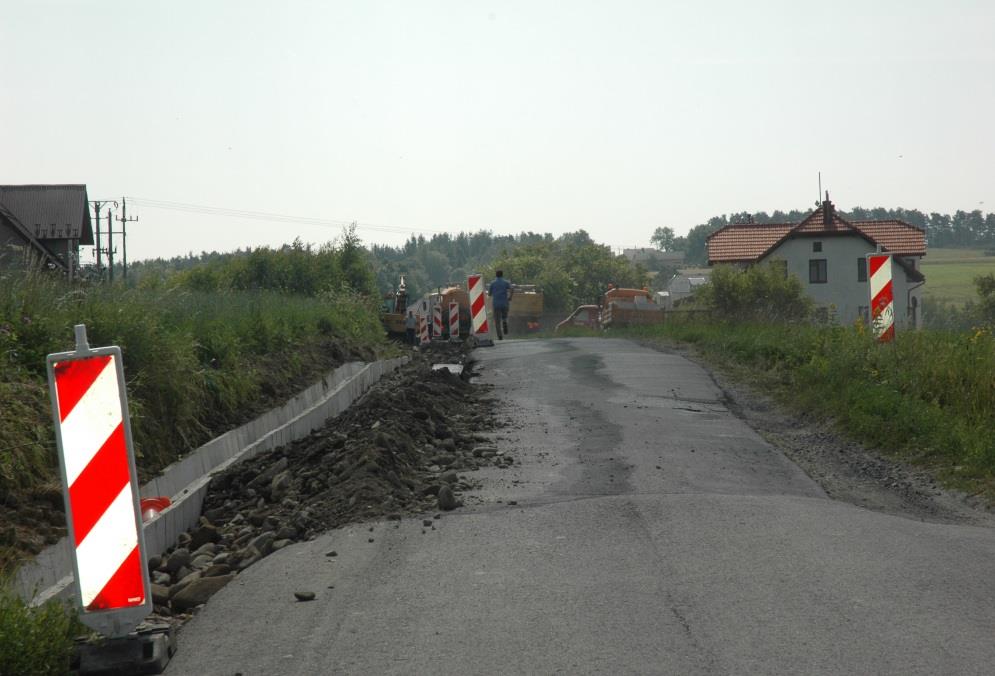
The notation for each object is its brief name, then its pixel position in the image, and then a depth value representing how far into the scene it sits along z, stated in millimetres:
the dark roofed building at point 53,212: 56188
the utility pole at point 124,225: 76881
